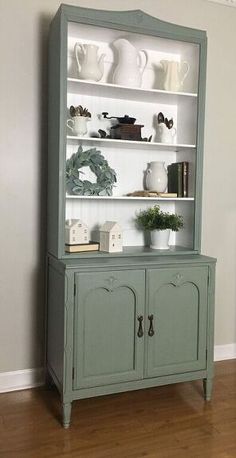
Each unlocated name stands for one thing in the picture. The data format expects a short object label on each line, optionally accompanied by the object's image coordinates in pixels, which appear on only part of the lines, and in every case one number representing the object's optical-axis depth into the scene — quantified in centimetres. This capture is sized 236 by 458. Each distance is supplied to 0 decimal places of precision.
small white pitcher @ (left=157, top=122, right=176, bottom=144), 263
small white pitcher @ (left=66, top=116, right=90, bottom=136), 239
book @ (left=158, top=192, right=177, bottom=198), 257
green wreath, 243
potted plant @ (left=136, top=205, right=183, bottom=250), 253
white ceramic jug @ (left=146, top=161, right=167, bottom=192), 264
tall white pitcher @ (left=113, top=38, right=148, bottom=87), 246
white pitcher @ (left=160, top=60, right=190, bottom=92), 256
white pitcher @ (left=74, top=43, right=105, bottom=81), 236
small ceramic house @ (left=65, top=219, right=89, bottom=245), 233
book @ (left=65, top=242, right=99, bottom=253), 231
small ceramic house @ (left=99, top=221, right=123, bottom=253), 240
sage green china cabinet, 216
